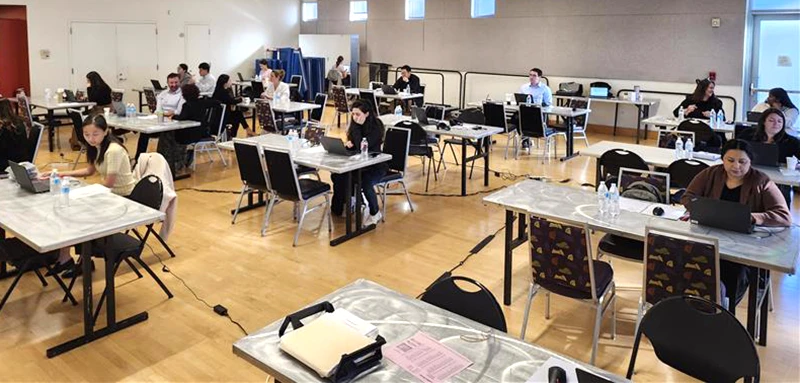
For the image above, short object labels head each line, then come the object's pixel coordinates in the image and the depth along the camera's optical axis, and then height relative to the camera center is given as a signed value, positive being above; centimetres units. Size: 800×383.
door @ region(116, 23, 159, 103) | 1305 +109
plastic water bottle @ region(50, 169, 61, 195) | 407 -48
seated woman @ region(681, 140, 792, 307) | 342 -48
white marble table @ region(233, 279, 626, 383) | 201 -81
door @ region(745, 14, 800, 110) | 1007 +88
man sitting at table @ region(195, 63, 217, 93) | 1148 +48
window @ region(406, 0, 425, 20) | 1471 +234
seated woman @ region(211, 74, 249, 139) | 895 +14
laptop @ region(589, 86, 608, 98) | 1131 +33
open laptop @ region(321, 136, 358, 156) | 570 -33
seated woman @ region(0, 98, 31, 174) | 540 -25
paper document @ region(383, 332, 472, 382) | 201 -82
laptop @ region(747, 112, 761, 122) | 731 -6
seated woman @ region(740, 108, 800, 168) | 539 -20
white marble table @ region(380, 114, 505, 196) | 694 -27
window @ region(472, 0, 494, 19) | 1345 +217
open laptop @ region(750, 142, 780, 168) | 518 -35
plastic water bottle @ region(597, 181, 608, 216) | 381 -54
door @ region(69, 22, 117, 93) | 1231 +113
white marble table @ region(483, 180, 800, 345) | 309 -65
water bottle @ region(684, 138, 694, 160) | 563 -32
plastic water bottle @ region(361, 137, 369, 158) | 563 -34
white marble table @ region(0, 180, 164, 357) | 329 -63
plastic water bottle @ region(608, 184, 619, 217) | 376 -54
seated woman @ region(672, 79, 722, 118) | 762 +10
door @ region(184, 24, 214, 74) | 1419 +145
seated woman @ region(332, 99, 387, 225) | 580 -26
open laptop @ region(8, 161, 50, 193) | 410 -48
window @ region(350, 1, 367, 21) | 1593 +248
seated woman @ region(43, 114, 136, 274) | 438 -36
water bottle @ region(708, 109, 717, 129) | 725 -10
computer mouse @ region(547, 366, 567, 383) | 190 -80
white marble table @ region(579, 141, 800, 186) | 487 -40
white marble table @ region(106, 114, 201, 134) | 711 -18
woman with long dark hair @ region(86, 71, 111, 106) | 927 +27
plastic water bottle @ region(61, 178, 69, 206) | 384 -52
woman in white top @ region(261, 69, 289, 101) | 988 +36
